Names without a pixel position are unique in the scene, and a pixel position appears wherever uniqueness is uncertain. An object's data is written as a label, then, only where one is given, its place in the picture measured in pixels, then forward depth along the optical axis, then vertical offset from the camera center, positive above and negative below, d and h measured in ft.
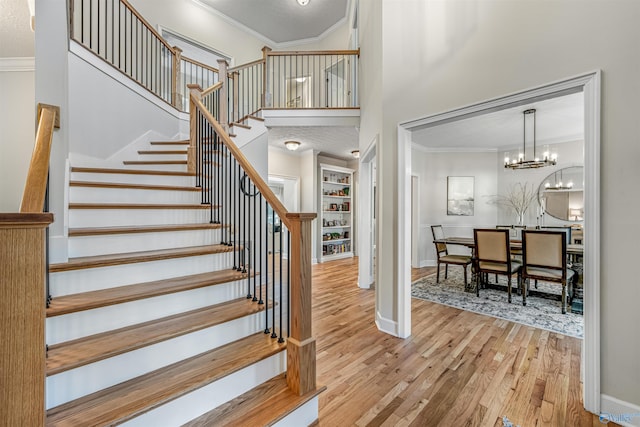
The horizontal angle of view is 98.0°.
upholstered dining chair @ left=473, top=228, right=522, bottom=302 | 11.91 -1.97
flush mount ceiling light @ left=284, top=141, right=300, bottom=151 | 17.43 +4.20
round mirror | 17.67 +1.05
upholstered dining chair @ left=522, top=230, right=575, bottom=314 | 10.73 -1.95
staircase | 4.12 -2.17
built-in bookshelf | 21.86 -0.10
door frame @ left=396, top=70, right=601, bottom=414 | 5.50 -0.28
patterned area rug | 9.99 -4.03
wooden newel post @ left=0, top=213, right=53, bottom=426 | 2.79 -1.10
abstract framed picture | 20.77 +1.13
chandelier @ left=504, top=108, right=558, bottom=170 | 13.52 +2.49
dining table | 11.59 -1.71
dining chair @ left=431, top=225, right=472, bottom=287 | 14.32 -2.58
